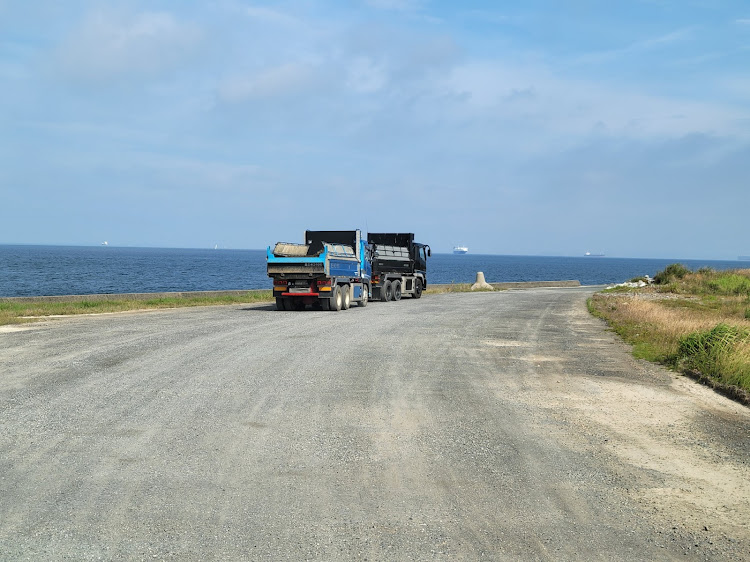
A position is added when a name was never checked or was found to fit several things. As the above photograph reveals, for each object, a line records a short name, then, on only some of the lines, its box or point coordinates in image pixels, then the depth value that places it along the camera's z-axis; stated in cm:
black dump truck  3519
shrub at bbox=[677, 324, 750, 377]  1275
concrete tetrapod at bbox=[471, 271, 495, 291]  5172
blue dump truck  2642
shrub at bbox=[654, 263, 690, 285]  5259
